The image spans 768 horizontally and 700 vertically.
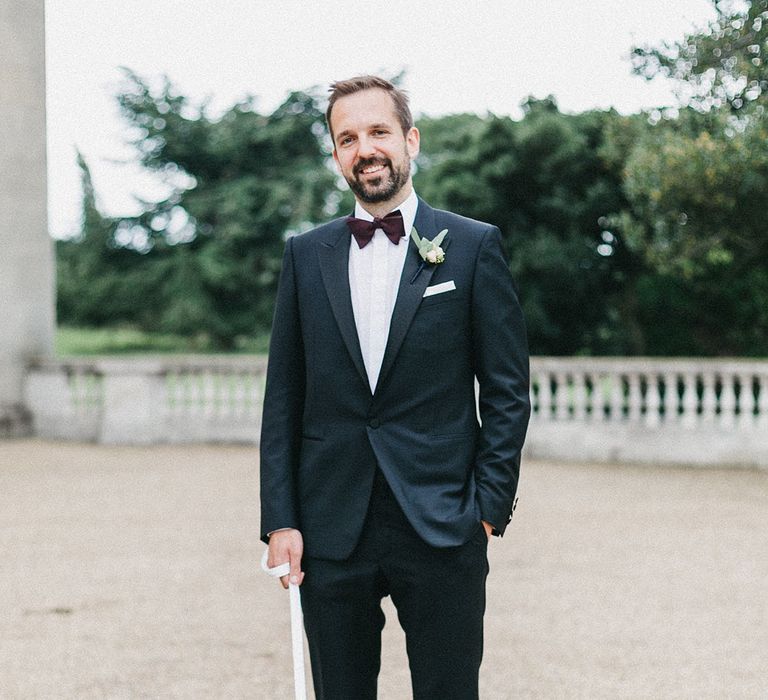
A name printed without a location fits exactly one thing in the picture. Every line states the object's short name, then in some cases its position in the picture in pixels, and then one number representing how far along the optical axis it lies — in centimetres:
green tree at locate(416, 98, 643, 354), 1520
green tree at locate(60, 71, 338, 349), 2495
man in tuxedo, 234
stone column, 1298
